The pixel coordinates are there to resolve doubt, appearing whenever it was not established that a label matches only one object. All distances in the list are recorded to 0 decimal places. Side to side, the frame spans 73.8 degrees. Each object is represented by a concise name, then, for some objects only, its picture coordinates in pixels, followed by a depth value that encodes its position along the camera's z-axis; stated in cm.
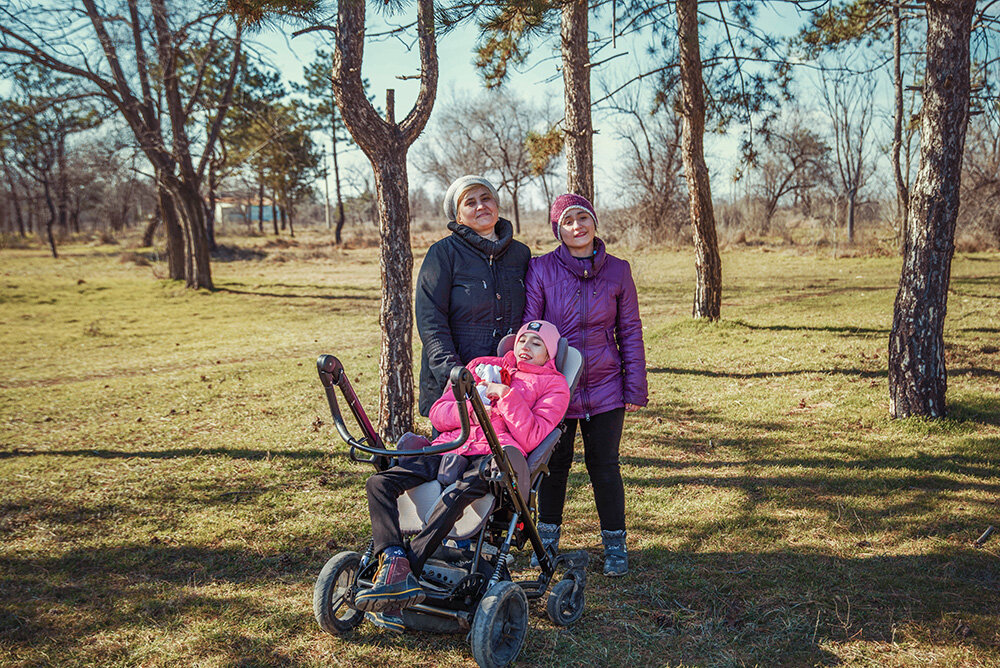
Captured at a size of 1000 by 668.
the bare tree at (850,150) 3044
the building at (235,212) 5210
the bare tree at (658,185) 3072
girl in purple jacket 343
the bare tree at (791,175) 3422
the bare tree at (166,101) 1364
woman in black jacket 326
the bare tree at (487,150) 3738
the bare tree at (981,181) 2261
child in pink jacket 258
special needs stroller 262
